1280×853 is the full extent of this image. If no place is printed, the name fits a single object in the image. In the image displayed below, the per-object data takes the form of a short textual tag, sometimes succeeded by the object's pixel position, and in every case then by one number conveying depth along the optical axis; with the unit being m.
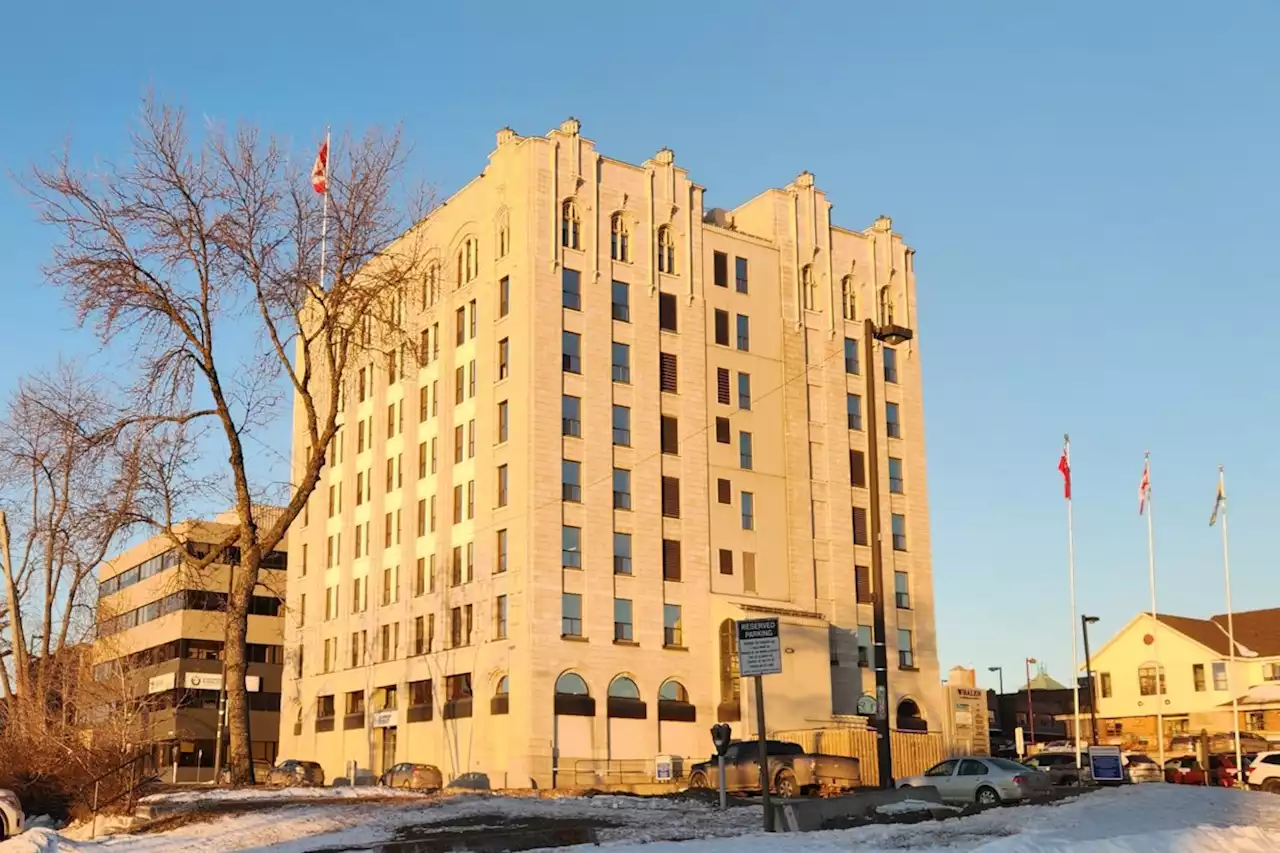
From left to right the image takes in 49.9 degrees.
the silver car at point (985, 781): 32.47
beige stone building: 62.75
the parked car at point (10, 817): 29.95
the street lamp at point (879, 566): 32.72
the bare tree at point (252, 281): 36.81
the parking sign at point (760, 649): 20.73
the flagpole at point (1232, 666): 62.19
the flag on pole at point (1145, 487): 62.38
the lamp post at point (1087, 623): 73.38
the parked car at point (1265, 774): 43.56
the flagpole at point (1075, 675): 61.24
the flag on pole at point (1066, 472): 62.44
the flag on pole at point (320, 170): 50.38
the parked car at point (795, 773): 37.75
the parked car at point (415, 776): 51.81
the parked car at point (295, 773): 43.89
